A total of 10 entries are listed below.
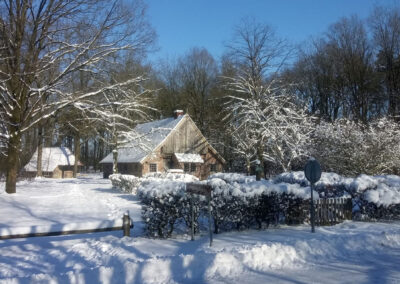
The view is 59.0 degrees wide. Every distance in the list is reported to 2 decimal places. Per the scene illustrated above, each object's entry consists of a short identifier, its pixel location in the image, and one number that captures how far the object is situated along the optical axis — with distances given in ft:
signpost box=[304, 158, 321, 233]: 34.81
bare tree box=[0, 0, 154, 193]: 55.36
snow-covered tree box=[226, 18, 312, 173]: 91.61
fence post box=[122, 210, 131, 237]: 29.76
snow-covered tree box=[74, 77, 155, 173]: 57.42
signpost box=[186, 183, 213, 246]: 27.01
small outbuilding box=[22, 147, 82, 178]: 181.06
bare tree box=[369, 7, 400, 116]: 114.23
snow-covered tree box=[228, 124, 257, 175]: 98.76
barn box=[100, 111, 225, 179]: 113.50
